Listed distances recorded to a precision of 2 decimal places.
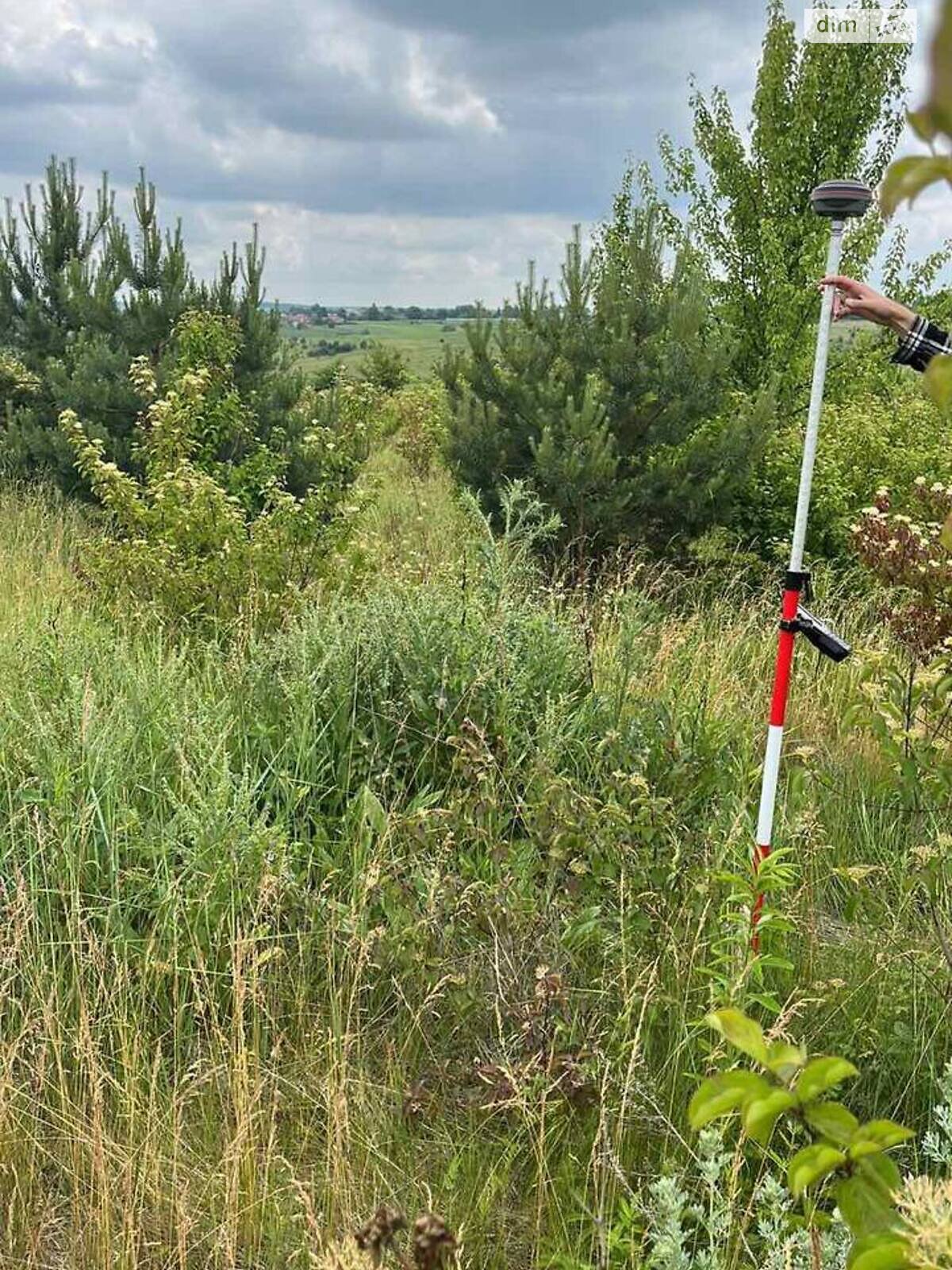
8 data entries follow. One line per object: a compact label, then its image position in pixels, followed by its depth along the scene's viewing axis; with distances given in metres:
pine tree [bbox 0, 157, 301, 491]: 8.51
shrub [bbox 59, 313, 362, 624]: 5.10
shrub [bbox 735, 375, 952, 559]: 6.97
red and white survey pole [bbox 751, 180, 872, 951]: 2.52
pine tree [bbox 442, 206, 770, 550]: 6.74
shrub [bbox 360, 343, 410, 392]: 21.39
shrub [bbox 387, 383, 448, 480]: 13.62
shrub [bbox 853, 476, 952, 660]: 4.37
